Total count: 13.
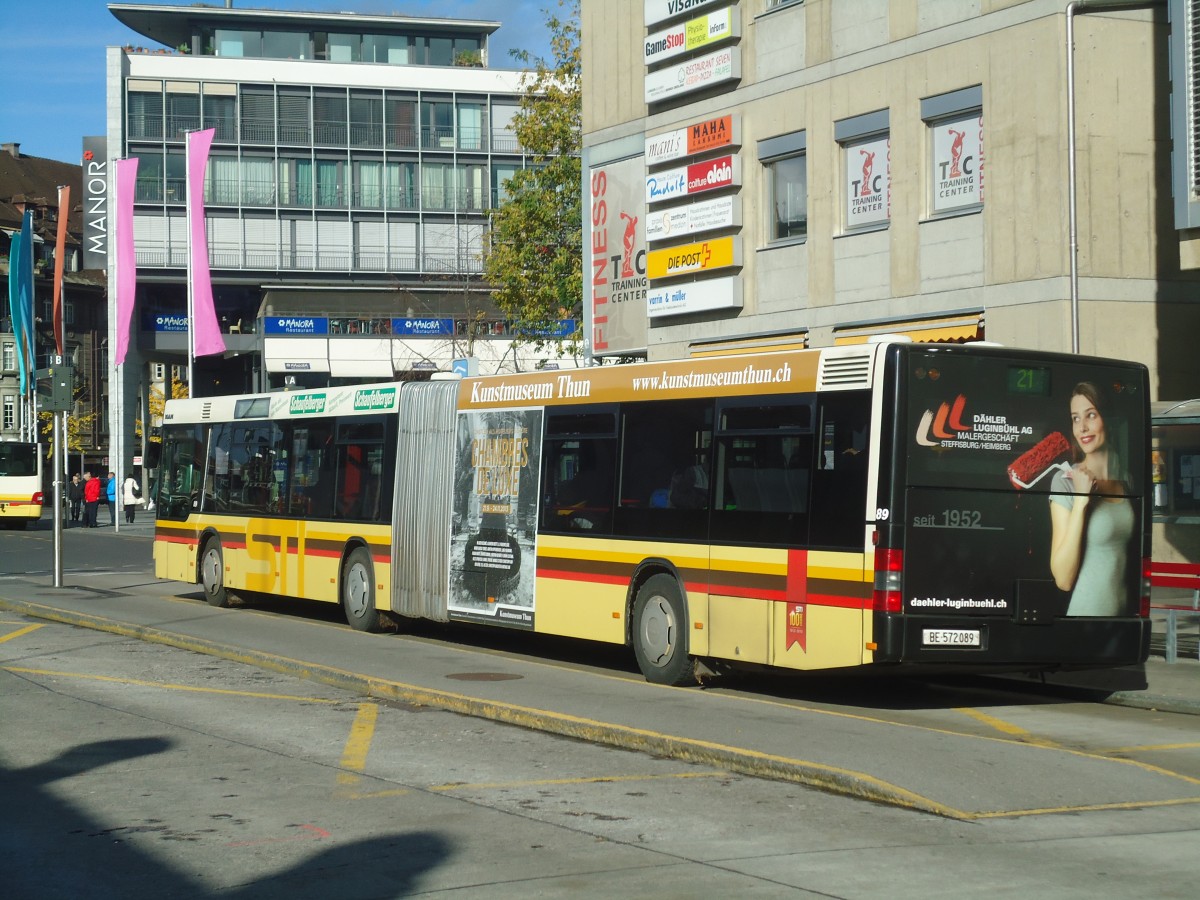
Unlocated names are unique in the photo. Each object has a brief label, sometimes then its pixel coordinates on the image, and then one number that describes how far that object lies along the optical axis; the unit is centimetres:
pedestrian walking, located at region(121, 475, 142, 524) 5506
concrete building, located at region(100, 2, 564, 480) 6962
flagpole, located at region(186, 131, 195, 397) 4178
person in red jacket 5392
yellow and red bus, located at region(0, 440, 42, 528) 5397
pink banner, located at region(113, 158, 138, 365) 4506
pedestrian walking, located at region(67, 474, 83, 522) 5750
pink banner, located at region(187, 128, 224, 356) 4150
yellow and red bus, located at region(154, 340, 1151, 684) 1161
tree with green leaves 4128
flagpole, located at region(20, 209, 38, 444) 5088
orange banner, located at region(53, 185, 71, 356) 4941
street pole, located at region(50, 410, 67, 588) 2314
